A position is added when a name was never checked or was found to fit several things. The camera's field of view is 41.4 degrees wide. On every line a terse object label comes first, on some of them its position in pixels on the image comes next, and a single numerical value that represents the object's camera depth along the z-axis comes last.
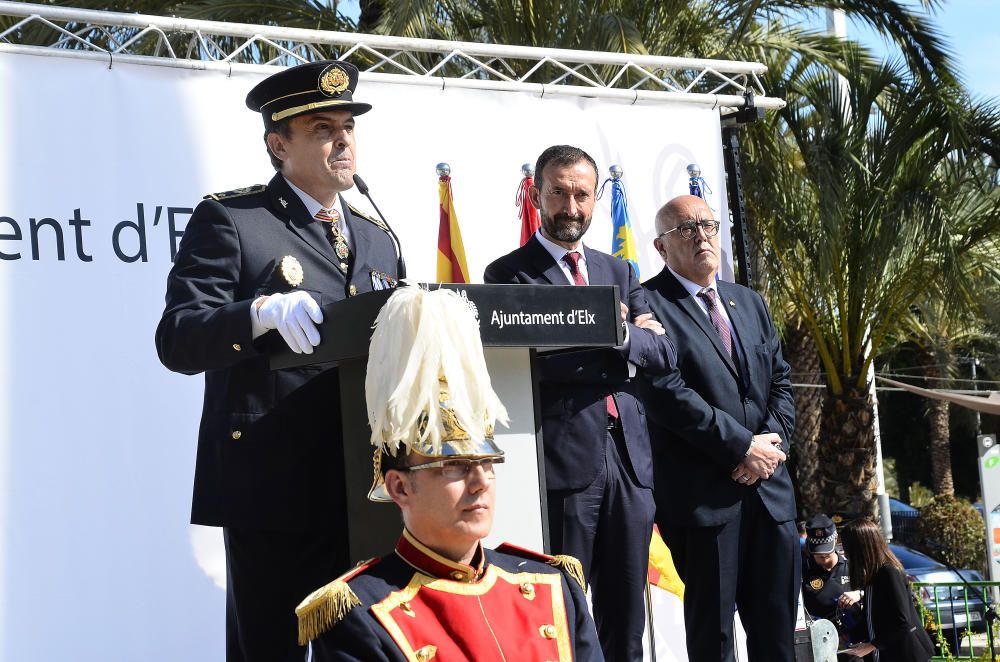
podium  2.80
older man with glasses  4.46
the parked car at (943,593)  12.12
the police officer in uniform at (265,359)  3.20
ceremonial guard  2.42
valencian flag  6.70
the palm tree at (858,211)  11.06
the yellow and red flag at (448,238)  6.30
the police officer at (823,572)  7.55
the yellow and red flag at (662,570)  6.49
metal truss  5.82
